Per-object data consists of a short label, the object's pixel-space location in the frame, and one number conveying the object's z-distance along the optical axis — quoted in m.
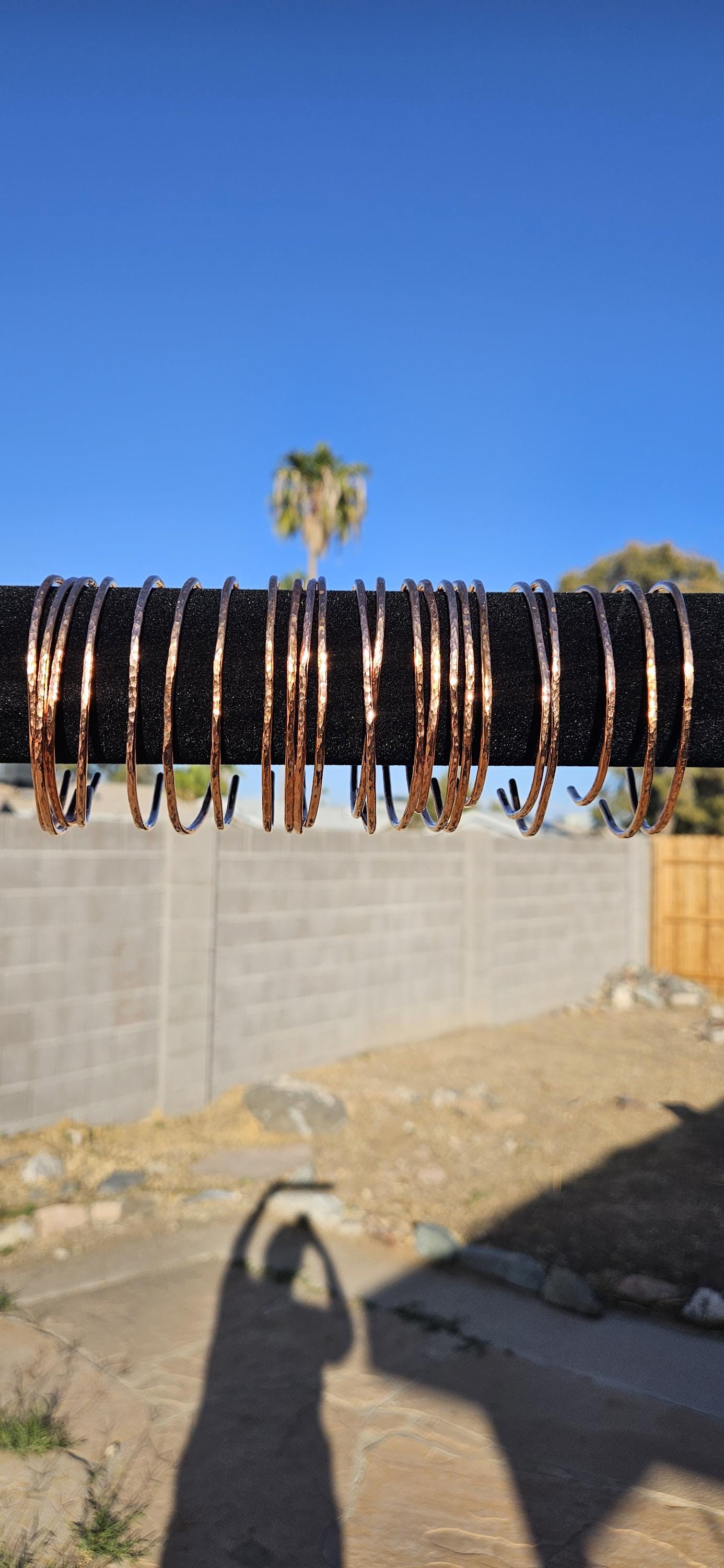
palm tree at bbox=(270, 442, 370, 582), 17.95
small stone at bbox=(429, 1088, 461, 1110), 6.96
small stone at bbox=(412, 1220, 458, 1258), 4.58
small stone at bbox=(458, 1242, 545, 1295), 4.33
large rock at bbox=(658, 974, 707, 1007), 11.25
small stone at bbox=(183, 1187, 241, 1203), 5.09
